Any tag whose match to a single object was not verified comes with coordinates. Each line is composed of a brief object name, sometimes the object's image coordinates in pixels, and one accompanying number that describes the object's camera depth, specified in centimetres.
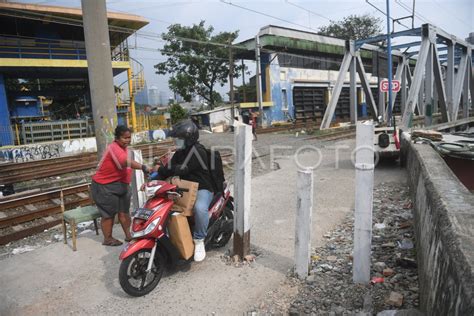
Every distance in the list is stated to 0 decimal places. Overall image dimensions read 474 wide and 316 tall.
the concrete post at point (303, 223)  324
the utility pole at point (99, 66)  511
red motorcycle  316
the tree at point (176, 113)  2773
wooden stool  448
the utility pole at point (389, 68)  1500
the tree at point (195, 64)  3350
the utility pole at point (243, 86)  2840
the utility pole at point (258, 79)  2488
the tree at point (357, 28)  4406
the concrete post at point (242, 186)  364
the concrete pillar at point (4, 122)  1667
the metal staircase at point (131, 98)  2203
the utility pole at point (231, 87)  2309
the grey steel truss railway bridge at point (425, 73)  1405
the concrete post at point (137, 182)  526
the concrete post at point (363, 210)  303
